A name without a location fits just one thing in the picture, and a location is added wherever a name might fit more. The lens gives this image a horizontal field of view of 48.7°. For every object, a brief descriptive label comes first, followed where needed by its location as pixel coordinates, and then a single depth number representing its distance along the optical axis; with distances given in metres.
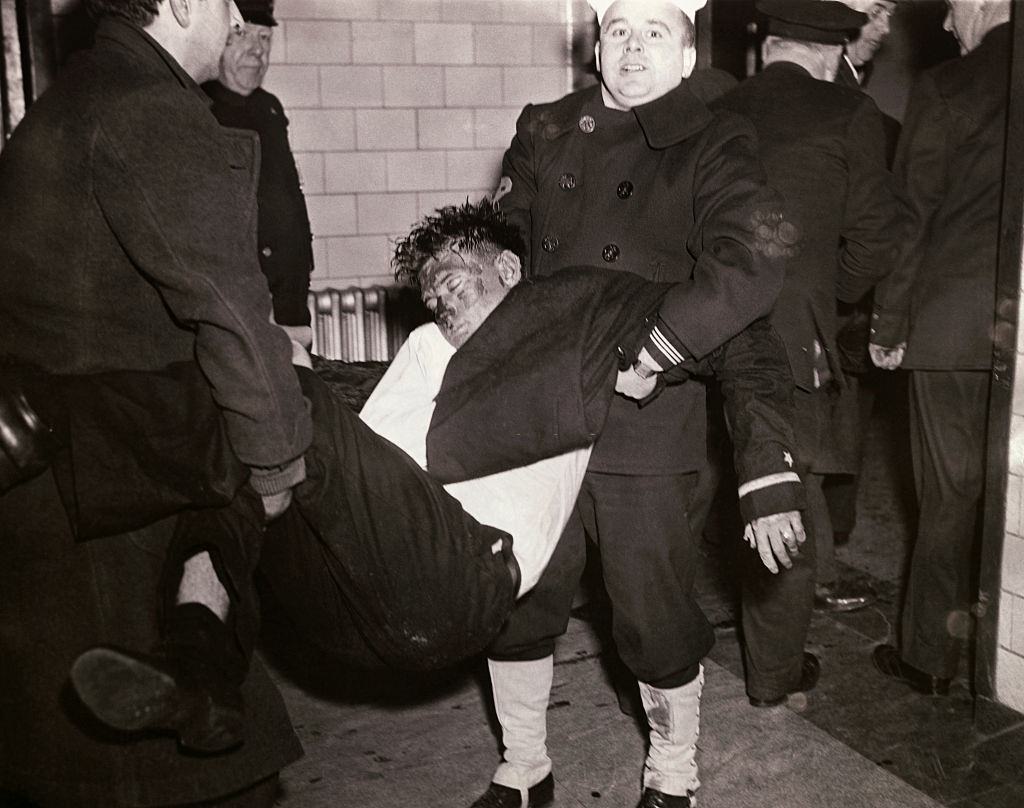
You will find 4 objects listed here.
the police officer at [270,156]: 5.00
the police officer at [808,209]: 3.14
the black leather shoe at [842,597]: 4.02
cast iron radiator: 5.76
